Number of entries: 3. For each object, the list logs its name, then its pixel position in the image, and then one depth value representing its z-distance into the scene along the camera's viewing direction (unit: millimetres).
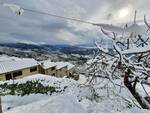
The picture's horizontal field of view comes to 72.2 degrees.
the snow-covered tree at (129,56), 1507
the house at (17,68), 13365
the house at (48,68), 17676
